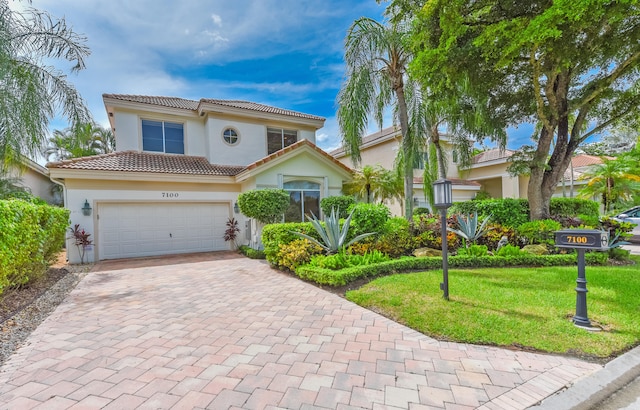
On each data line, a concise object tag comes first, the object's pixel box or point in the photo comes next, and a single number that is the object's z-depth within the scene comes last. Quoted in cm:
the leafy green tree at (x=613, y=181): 1788
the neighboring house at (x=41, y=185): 1731
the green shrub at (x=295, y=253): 782
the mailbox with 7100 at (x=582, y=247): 403
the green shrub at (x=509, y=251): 830
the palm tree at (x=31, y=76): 724
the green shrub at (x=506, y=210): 1108
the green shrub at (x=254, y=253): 1106
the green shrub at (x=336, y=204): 1270
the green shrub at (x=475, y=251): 834
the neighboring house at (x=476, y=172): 2020
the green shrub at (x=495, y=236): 964
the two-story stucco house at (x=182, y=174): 1141
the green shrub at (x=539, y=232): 925
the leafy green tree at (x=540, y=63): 766
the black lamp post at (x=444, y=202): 519
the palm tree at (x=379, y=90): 937
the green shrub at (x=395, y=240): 886
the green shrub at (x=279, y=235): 851
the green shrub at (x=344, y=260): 700
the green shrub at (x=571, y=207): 1226
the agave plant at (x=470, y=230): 923
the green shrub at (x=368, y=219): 908
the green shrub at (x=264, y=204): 1074
